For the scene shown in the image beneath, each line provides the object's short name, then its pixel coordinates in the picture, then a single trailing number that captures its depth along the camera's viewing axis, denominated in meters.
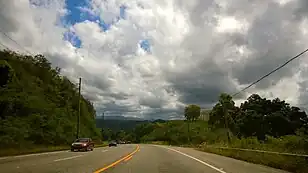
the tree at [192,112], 71.46
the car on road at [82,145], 20.76
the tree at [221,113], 41.60
